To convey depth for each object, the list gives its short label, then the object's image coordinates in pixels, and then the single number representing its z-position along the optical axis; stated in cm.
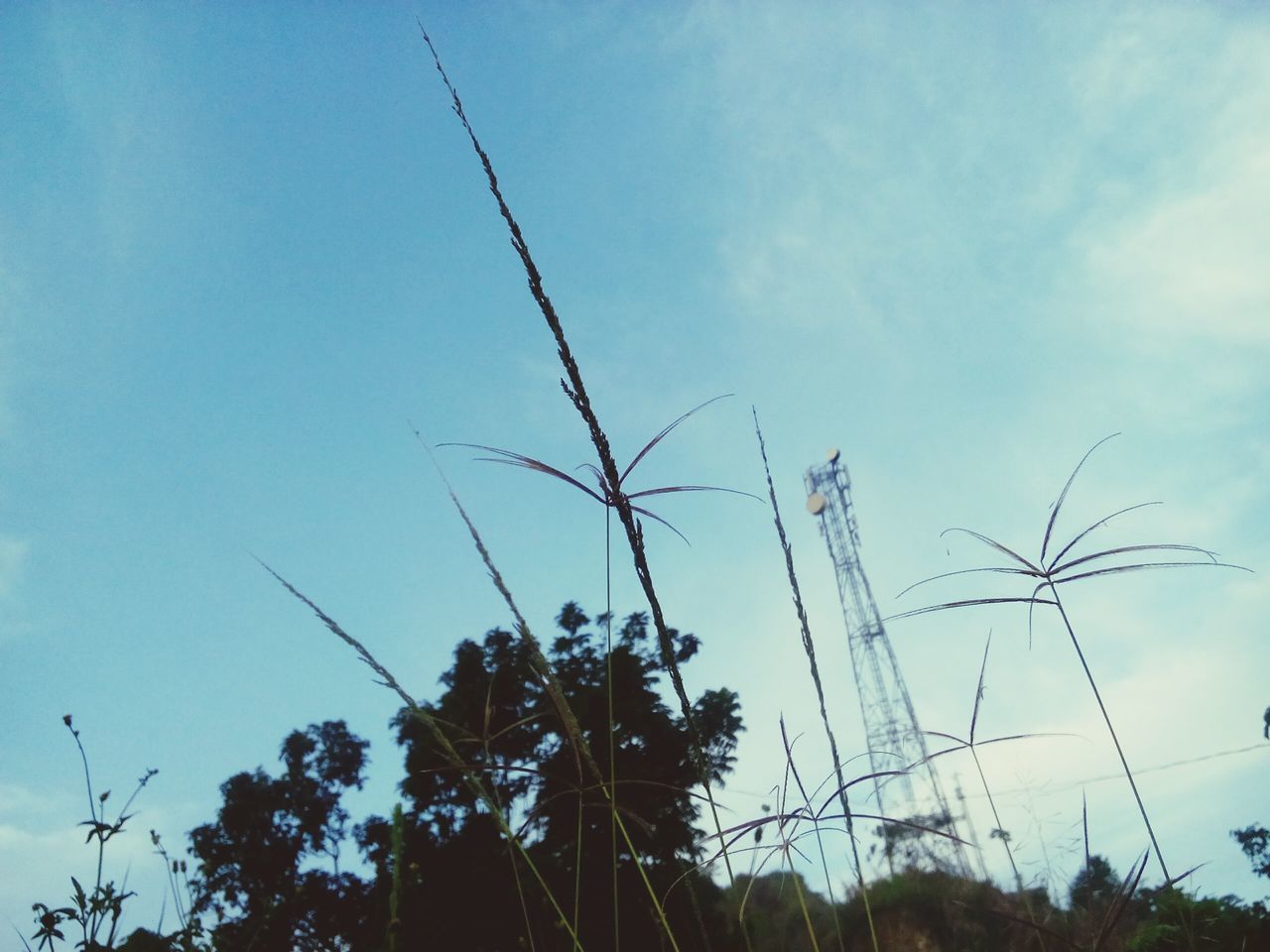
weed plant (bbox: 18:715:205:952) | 180
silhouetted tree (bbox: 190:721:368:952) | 1923
